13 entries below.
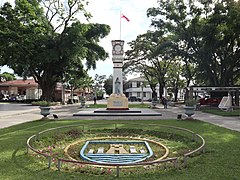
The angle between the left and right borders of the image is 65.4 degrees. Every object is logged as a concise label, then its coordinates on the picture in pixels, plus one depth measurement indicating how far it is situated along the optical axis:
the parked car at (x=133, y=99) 49.06
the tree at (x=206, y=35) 19.62
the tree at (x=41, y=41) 21.97
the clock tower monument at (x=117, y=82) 16.49
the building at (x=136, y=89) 59.05
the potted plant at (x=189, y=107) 11.50
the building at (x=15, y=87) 43.23
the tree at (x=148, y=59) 29.04
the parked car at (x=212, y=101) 22.42
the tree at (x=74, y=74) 27.29
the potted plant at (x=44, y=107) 11.51
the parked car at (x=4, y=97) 36.65
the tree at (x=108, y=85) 69.64
